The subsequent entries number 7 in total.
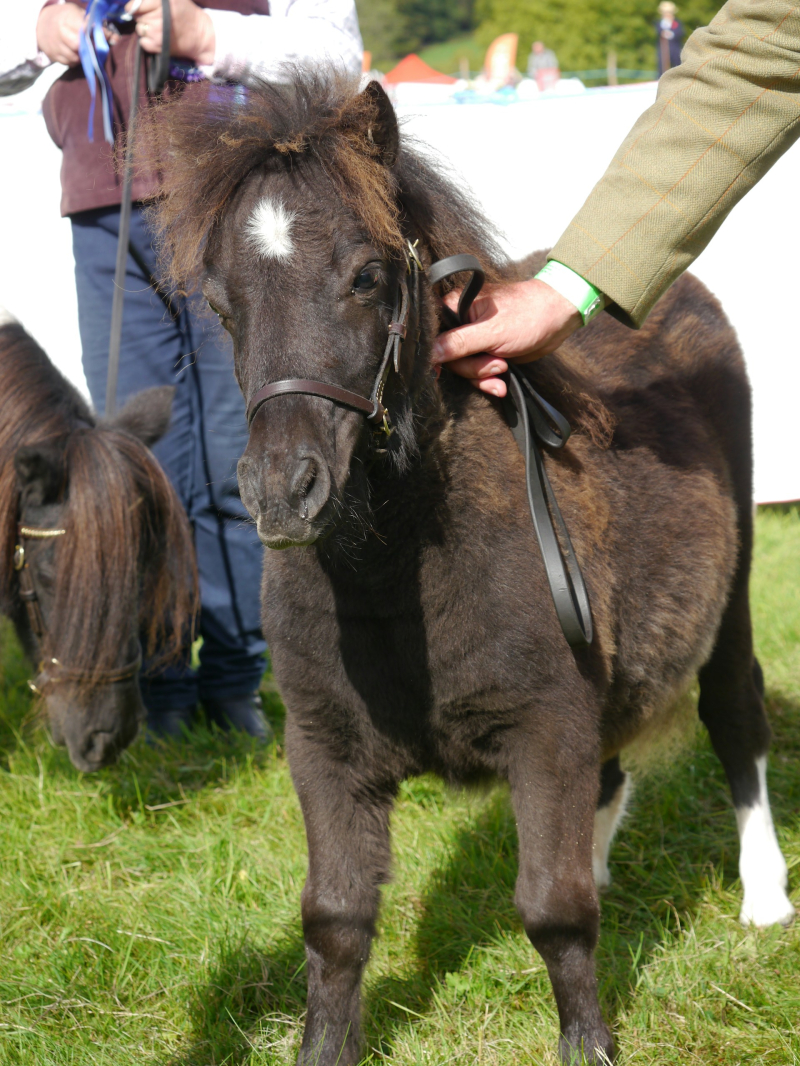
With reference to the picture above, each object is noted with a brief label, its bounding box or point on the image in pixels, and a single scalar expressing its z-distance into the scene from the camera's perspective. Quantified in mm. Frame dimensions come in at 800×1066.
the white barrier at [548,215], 6168
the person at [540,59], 30203
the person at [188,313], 3205
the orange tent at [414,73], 13055
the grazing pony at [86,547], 3291
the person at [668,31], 23214
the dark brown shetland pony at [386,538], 1765
